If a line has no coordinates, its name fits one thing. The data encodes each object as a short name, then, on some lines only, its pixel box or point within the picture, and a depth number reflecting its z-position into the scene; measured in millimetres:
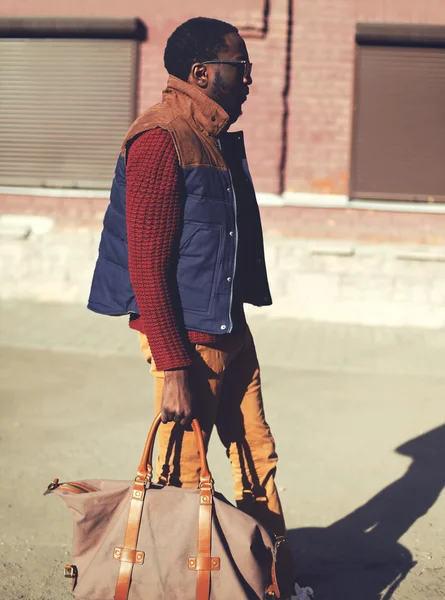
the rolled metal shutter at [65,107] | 9805
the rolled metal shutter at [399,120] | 9430
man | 2578
